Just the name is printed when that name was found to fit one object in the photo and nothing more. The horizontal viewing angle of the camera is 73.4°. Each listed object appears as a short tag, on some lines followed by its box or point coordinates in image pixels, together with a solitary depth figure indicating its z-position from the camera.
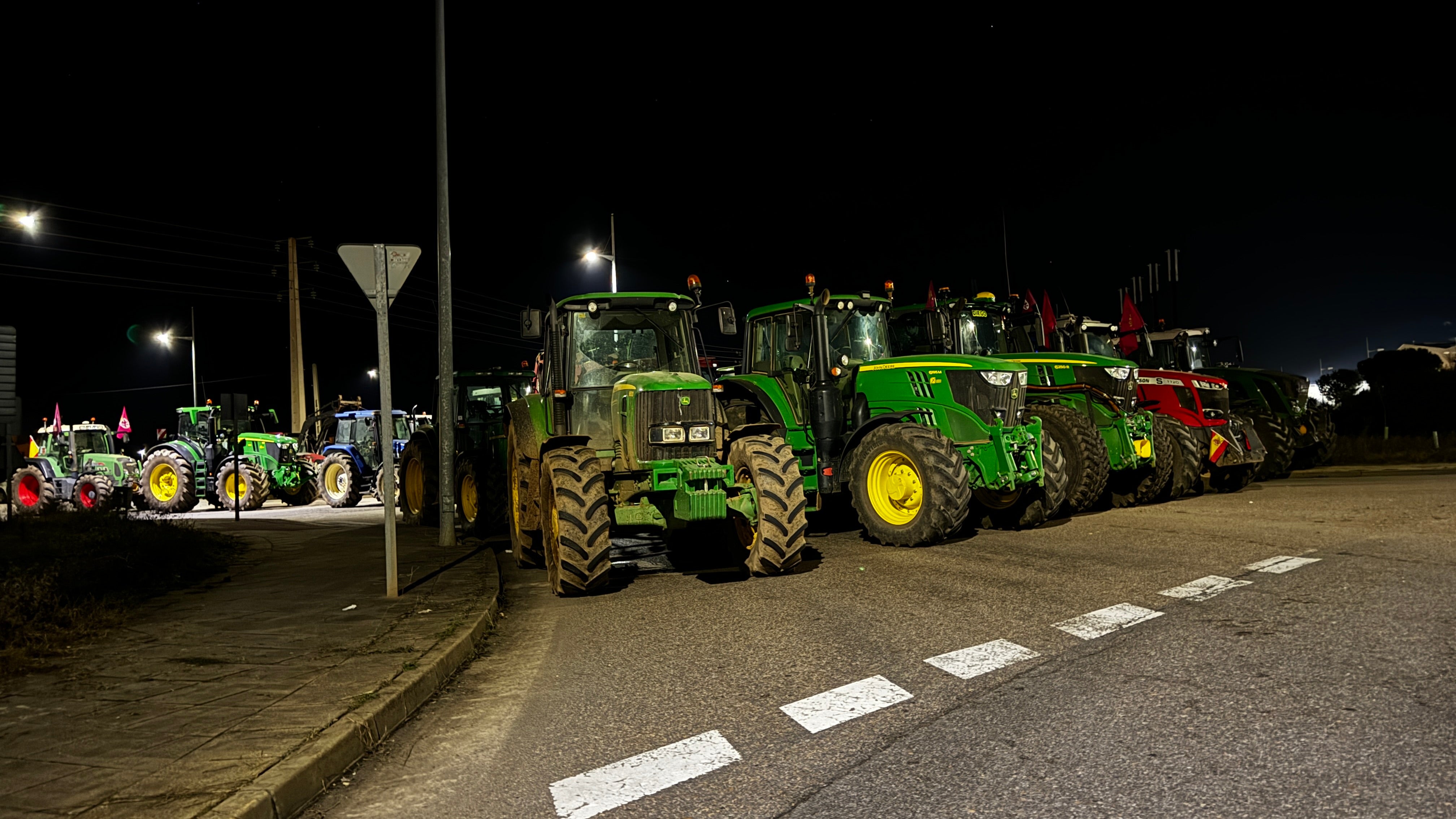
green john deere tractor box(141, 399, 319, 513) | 22.95
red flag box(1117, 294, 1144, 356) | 19.59
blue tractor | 22.41
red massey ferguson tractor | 15.62
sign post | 7.82
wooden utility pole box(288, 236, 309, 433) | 27.94
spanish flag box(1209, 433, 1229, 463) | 15.65
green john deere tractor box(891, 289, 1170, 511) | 13.09
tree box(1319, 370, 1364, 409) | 43.00
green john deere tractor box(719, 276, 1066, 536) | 10.81
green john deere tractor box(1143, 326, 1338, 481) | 18.42
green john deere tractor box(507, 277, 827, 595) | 8.40
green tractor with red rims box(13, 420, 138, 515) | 24.17
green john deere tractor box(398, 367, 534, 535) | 13.82
